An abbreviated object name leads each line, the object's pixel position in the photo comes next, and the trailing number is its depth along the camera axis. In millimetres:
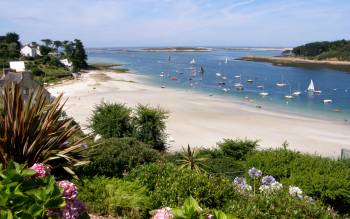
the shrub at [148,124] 24297
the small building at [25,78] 34356
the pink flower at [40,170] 3564
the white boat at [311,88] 70500
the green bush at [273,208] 5719
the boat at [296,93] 64806
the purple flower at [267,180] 8000
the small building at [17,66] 69450
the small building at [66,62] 97144
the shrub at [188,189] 6797
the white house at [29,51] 100188
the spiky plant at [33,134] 7105
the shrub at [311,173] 11336
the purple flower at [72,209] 2961
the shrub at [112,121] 22812
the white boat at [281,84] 76188
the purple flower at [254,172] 8135
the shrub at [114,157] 8609
